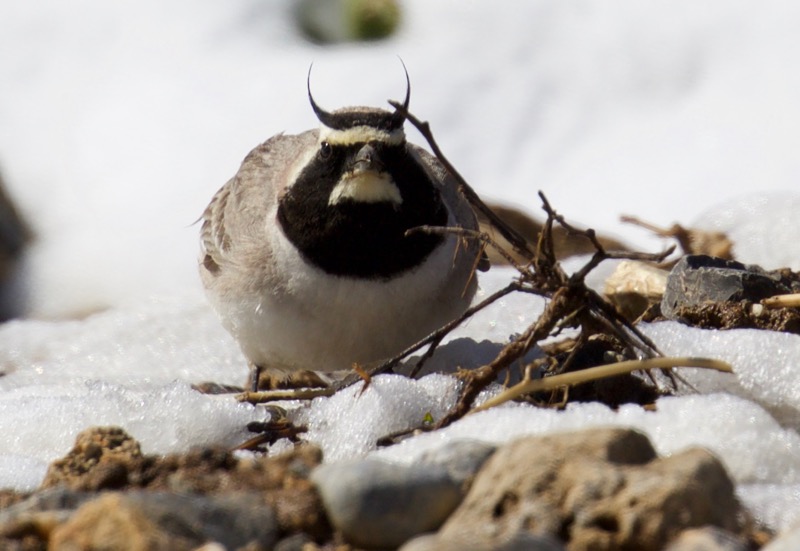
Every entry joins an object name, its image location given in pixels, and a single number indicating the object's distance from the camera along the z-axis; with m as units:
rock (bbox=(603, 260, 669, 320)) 10.17
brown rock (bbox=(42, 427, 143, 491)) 5.88
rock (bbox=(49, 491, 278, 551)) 4.80
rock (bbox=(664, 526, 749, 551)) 4.59
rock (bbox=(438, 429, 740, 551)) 4.77
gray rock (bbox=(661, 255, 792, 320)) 8.82
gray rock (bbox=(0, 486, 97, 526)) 5.44
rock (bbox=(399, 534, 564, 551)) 4.41
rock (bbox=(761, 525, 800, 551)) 4.55
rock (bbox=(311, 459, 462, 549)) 5.11
